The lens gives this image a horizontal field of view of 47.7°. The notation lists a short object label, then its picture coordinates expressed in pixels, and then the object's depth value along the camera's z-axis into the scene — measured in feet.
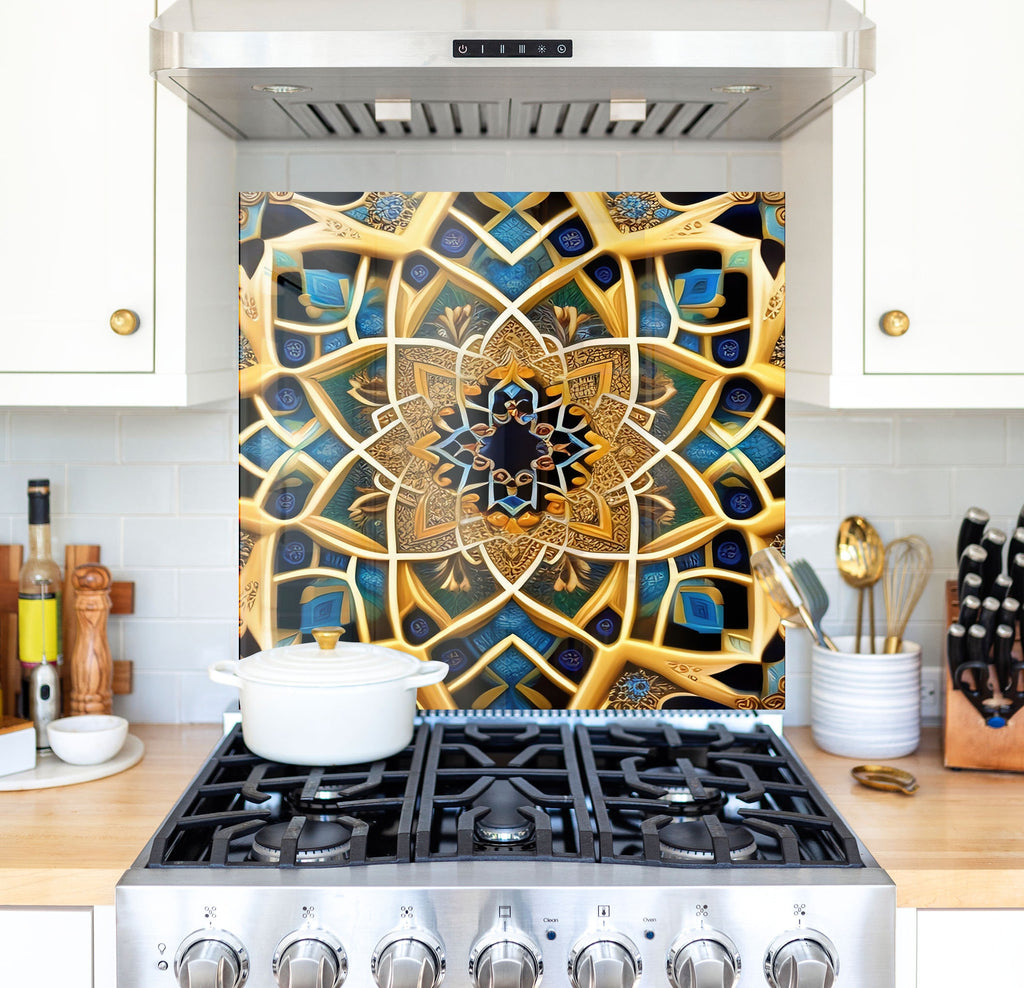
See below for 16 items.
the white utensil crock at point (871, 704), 6.35
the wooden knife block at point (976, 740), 6.16
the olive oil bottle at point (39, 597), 6.49
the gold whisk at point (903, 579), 6.78
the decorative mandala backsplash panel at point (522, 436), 6.84
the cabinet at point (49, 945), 4.90
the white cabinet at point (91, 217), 5.57
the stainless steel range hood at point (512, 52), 5.01
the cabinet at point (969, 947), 4.93
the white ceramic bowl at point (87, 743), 6.09
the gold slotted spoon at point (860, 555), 6.89
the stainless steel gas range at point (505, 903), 4.71
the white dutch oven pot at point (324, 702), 5.74
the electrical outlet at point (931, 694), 7.00
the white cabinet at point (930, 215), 5.55
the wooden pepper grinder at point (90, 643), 6.61
